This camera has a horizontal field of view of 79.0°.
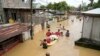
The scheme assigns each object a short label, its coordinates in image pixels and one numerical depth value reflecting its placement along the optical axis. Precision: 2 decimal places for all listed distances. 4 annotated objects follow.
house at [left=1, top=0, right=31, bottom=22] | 8.99
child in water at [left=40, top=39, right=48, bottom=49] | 5.13
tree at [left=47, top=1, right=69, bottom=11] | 20.02
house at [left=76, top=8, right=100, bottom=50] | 5.52
